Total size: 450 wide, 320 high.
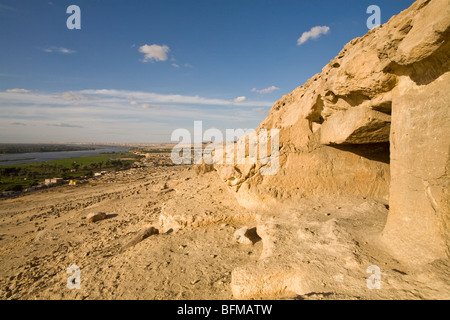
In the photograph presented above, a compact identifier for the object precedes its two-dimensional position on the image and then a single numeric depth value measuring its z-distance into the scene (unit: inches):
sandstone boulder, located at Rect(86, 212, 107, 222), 404.7
